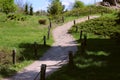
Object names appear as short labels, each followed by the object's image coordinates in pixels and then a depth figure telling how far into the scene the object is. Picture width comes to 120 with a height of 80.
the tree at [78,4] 66.56
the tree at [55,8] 48.35
